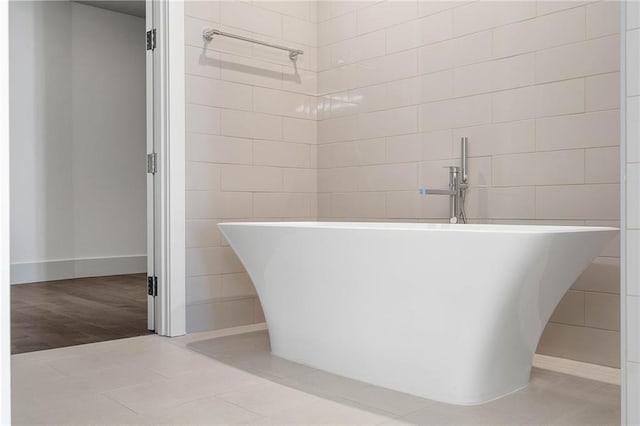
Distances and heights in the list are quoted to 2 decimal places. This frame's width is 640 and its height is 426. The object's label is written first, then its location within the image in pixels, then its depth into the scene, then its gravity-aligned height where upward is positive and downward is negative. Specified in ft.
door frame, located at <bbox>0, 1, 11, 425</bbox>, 3.84 -0.19
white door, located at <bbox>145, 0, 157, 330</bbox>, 11.07 +0.87
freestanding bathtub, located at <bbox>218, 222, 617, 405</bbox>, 6.46 -1.09
